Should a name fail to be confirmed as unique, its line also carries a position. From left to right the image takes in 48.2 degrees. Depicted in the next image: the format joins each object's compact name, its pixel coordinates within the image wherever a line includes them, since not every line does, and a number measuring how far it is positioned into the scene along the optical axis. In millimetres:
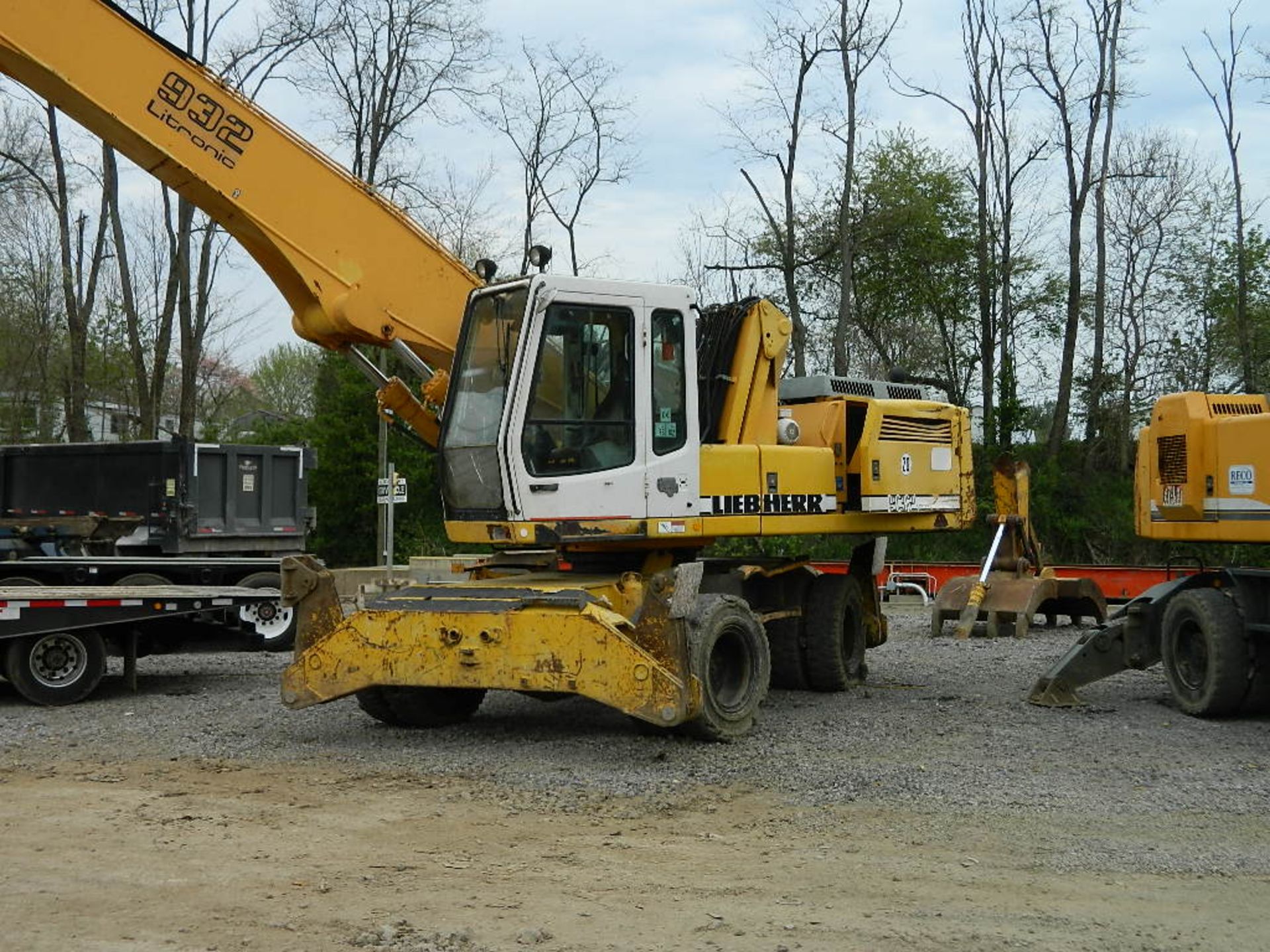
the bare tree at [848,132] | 33062
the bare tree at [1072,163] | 33938
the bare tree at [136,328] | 31906
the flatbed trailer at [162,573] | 15820
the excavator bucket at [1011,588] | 17656
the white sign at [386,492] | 24516
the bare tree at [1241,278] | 33125
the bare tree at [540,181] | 36906
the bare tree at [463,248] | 35000
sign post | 24094
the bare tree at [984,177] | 35438
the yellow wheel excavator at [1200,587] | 10664
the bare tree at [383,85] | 34438
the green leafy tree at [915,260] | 37094
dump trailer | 17469
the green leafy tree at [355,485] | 31953
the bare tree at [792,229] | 34000
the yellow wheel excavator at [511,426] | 9188
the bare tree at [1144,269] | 36750
